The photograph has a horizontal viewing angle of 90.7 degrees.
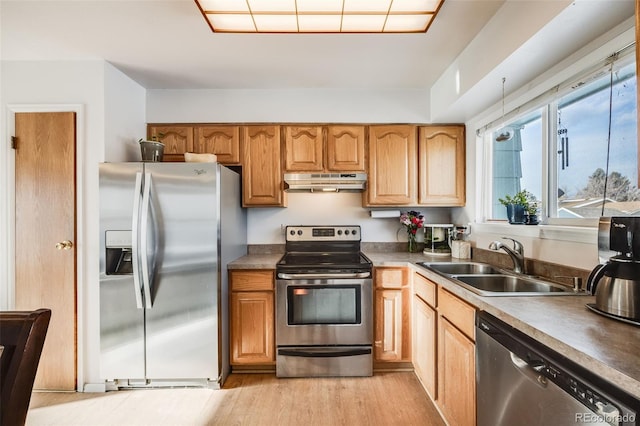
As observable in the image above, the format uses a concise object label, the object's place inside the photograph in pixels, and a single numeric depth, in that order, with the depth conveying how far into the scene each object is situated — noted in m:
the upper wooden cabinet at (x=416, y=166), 2.89
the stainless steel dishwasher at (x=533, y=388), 0.79
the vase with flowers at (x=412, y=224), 3.01
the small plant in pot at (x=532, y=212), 1.97
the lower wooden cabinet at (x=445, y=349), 1.55
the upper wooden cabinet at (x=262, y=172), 2.86
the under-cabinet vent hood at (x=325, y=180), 2.73
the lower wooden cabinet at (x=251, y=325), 2.53
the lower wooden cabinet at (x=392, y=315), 2.54
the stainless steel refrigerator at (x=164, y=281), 2.27
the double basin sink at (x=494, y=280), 1.57
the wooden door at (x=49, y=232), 2.31
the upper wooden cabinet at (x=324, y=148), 2.88
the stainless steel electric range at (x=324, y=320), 2.46
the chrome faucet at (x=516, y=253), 1.95
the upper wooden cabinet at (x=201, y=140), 2.86
